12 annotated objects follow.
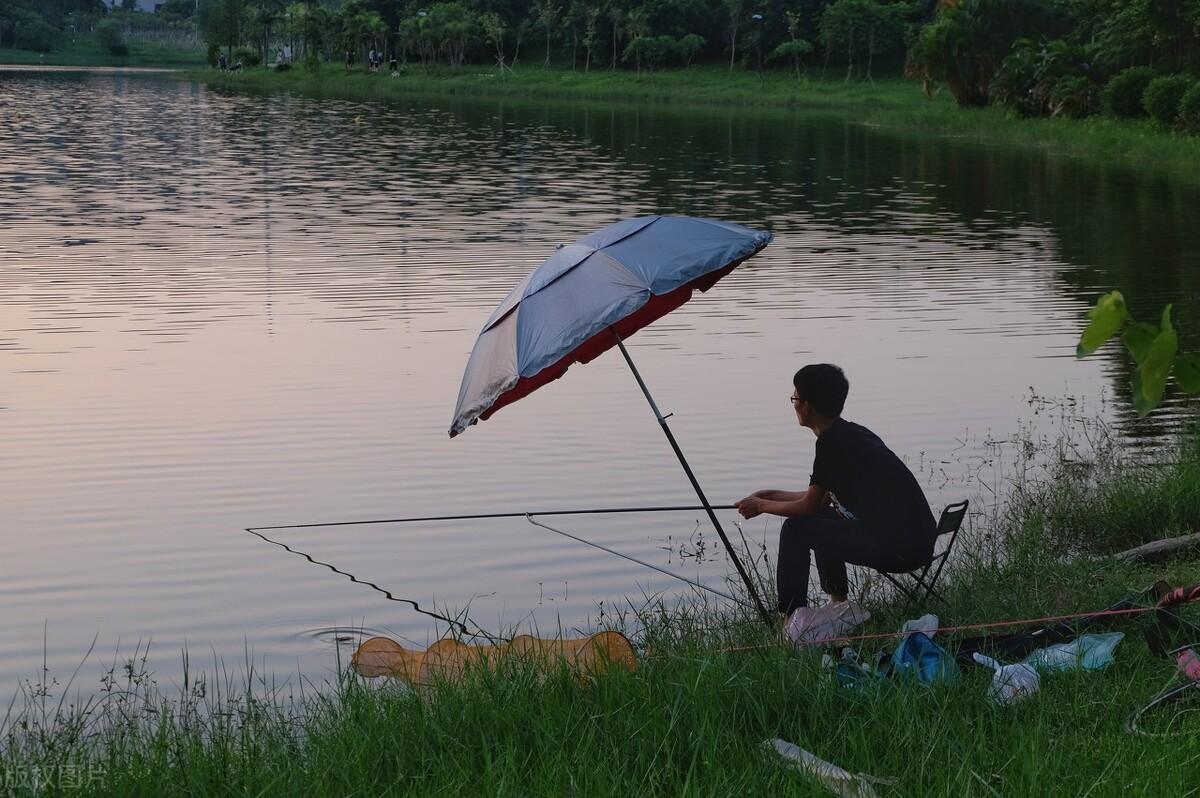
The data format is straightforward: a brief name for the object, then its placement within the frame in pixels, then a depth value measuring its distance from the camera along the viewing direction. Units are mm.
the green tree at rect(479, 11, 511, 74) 103438
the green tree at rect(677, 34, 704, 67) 93188
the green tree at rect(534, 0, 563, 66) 100688
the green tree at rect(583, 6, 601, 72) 95250
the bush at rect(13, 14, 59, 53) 151000
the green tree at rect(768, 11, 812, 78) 85312
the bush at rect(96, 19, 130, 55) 157500
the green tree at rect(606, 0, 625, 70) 95750
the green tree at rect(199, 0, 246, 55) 133875
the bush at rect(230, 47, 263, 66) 125875
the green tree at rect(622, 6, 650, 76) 91812
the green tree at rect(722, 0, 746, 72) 89750
